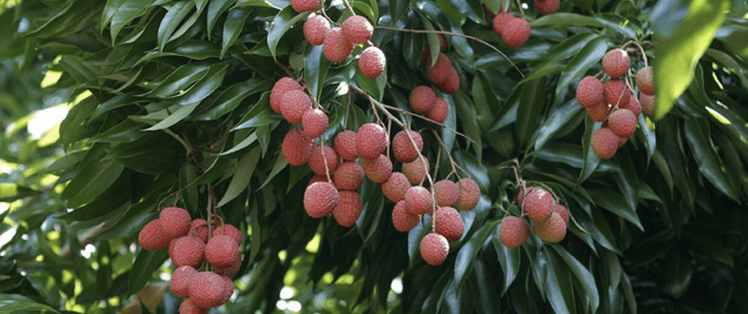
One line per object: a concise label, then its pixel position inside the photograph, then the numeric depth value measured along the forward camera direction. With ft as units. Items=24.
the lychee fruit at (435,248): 7.29
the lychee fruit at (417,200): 7.30
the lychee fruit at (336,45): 7.14
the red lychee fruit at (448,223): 7.39
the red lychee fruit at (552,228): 7.69
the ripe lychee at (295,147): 7.31
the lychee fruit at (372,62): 7.20
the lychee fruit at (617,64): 7.64
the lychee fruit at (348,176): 7.40
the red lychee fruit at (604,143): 7.72
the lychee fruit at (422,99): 7.94
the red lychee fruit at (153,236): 7.57
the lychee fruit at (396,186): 7.43
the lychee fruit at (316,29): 7.19
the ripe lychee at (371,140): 7.23
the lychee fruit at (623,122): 7.59
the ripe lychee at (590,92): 7.67
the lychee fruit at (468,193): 7.63
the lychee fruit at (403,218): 7.40
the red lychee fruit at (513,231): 7.71
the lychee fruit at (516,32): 8.06
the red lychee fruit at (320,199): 7.24
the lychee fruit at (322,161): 7.38
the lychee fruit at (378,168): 7.37
